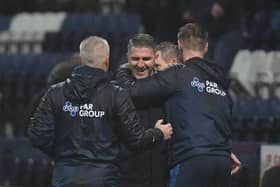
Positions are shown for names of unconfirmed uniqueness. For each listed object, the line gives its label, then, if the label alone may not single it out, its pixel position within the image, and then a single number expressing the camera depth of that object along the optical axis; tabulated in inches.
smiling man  572.1
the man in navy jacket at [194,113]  552.7
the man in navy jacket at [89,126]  545.0
